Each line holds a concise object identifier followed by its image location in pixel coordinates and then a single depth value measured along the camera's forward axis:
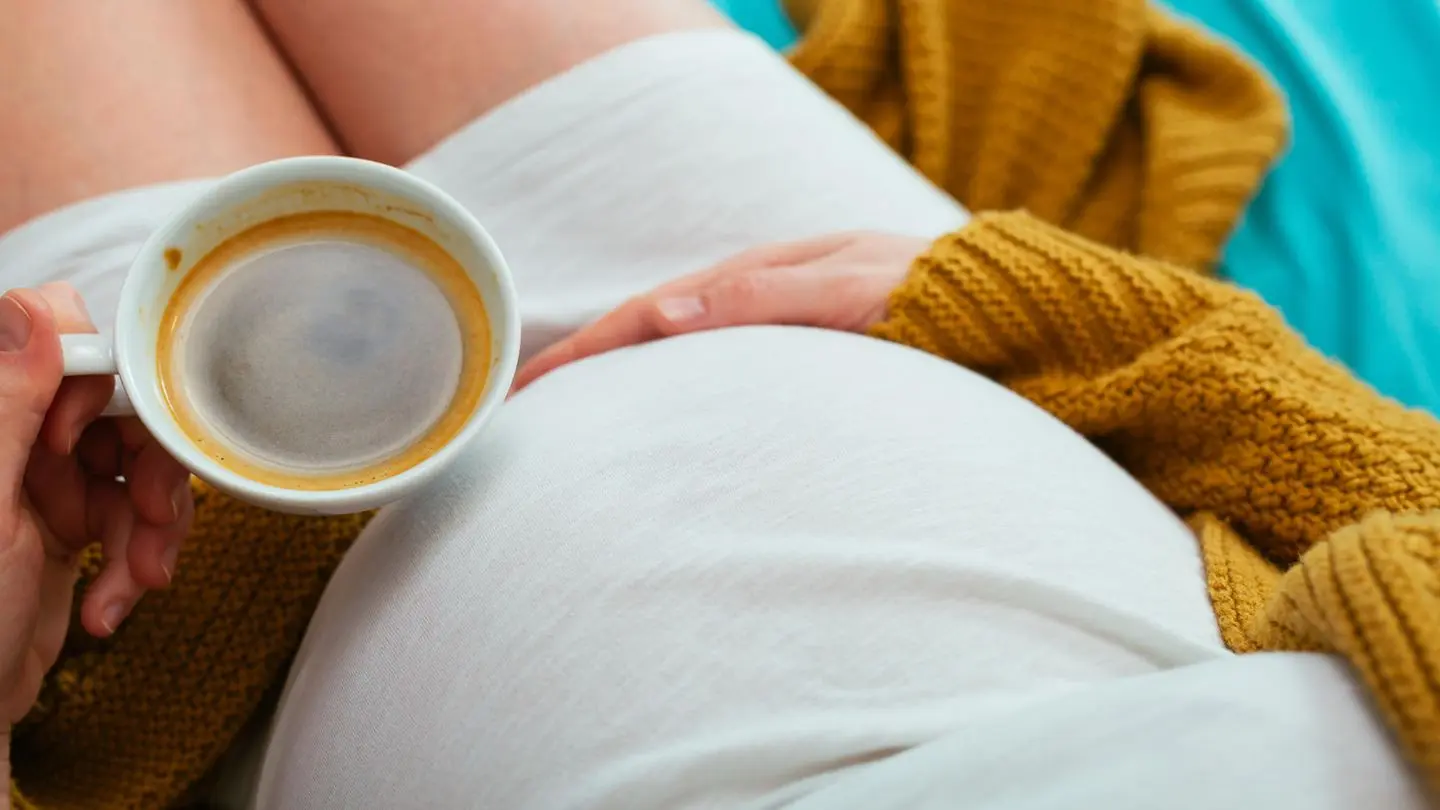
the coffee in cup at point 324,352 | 0.49
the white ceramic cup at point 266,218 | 0.43
